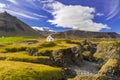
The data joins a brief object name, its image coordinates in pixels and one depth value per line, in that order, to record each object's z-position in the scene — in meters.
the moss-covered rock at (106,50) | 30.69
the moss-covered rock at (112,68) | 15.98
